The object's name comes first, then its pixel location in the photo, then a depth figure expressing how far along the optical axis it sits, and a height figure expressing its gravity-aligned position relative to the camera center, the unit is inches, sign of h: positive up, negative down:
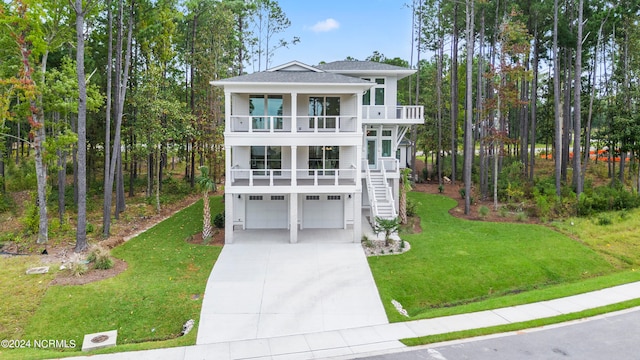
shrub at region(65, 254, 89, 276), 542.6 -142.3
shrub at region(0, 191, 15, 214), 944.1 -96.2
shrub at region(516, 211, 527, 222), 837.2 -108.0
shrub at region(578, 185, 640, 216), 840.3 -77.0
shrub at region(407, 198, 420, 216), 900.0 -99.4
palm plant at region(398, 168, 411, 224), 837.2 -69.8
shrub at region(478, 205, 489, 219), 868.6 -101.1
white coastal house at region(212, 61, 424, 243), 710.5 +38.5
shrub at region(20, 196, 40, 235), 729.0 -101.0
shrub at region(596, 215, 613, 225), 765.9 -106.0
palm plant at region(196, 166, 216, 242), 693.3 -58.1
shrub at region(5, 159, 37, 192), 1168.8 -41.2
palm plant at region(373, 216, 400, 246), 673.6 -105.4
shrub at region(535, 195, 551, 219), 851.4 -90.4
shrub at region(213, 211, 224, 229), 796.0 -117.3
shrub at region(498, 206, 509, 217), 878.4 -103.6
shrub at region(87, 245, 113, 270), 565.9 -136.1
